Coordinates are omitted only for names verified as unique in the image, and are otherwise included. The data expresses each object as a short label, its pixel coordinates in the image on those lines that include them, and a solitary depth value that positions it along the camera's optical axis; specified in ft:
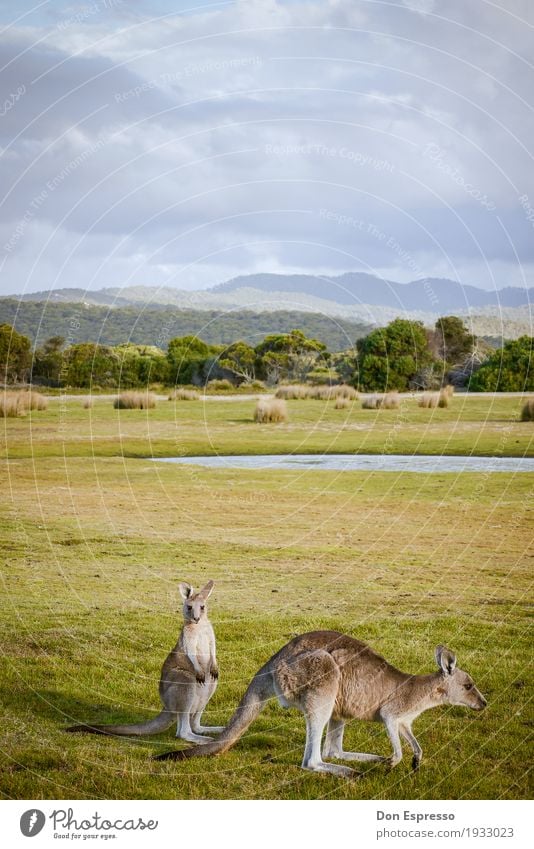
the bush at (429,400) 102.17
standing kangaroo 28.60
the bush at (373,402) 105.60
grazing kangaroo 26.11
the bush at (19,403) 86.02
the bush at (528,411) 84.53
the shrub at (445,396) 101.55
